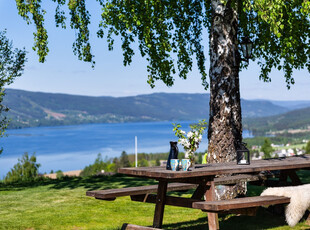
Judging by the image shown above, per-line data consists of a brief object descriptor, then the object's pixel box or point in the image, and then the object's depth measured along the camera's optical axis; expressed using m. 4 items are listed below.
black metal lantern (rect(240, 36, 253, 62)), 8.09
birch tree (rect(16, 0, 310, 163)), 7.36
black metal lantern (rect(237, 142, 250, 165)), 5.84
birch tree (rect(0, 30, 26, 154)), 12.99
